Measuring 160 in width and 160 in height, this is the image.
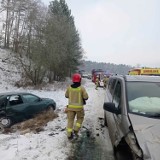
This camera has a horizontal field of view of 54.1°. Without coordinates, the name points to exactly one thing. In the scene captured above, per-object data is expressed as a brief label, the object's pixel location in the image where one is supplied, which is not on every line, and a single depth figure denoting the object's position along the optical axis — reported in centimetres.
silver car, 225
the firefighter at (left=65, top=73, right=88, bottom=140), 433
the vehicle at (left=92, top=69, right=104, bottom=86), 2007
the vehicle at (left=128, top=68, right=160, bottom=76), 784
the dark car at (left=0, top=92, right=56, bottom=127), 610
